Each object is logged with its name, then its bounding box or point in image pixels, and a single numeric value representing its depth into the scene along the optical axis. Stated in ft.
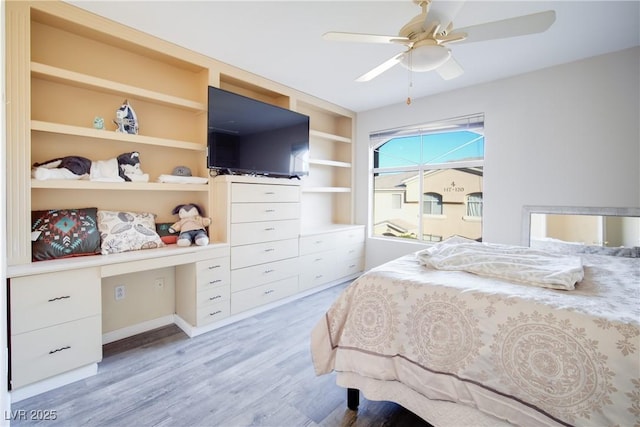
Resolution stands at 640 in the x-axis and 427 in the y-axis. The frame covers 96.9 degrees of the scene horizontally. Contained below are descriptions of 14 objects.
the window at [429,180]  11.20
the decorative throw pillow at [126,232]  7.06
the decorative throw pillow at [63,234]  6.19
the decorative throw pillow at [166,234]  8.32
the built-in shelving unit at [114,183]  5.79
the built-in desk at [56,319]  5.41
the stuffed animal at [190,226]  8.14
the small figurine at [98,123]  7.17
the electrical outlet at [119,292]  7.80
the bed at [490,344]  3.18
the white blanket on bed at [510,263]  4.47
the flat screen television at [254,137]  8.49
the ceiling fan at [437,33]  4.77
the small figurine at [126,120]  7.39
